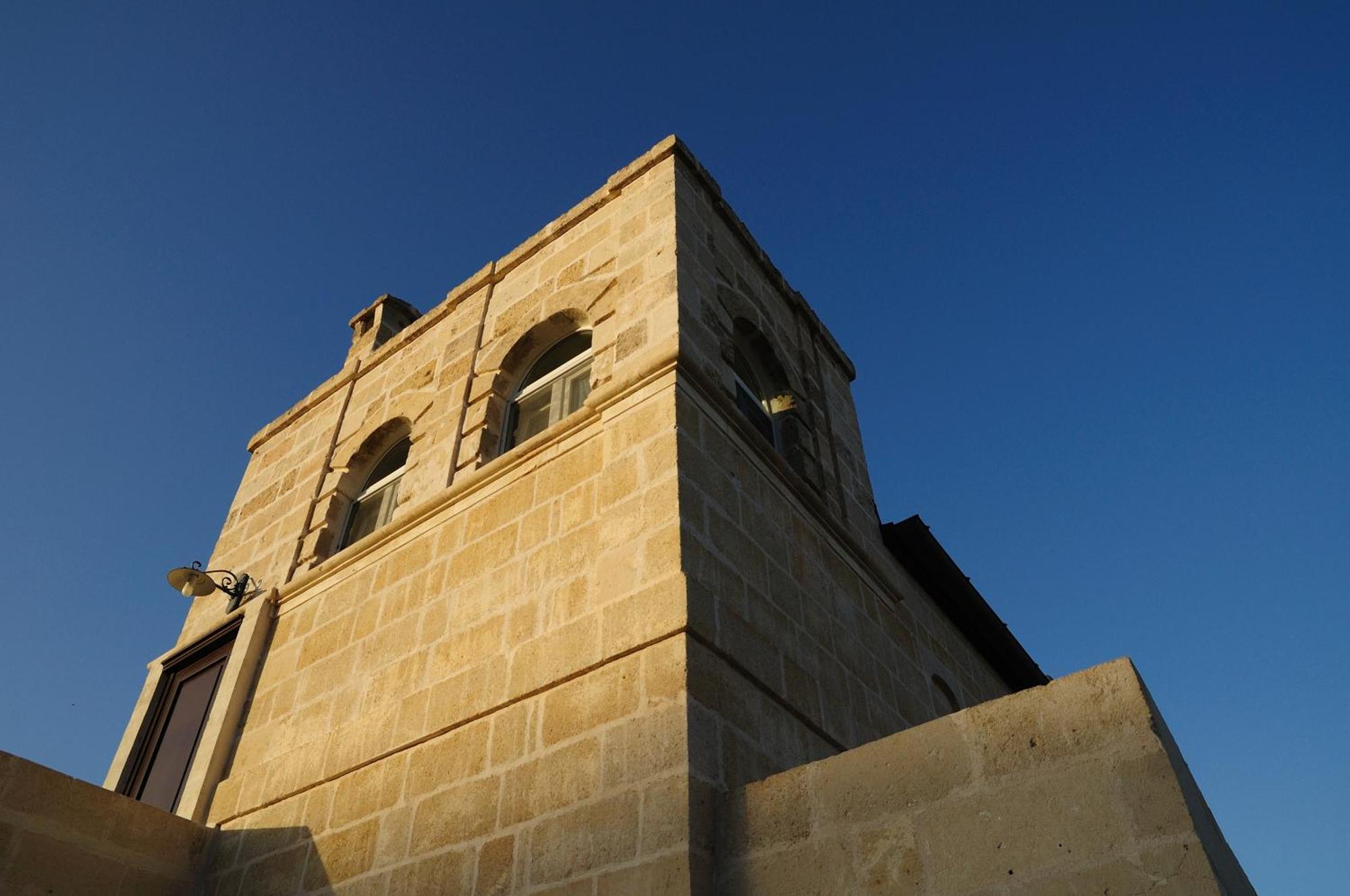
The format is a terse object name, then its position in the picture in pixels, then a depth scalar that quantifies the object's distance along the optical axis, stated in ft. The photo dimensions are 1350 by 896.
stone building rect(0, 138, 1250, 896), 9.48
